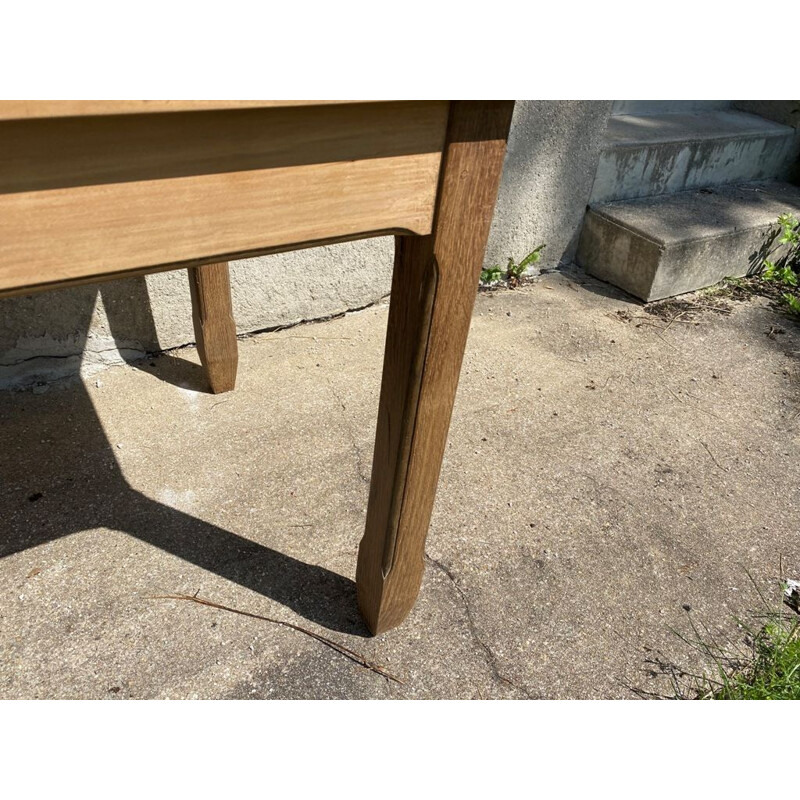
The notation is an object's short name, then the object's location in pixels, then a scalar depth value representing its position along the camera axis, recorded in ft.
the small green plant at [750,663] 4.89
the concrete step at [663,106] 12.36
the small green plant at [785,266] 11.44
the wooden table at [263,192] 2.46
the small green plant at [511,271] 10.66
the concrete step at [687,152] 11.09
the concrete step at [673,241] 10.38
